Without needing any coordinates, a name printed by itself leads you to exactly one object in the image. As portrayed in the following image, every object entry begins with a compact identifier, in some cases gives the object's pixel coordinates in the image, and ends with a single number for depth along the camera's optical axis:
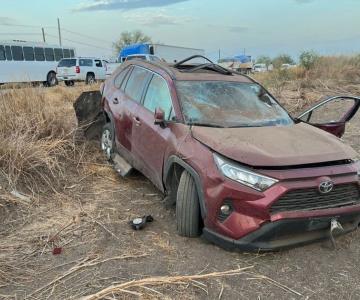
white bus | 24.95
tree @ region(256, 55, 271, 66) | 83.06
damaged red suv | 3.78
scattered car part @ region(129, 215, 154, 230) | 4.65
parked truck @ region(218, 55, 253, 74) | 43.96
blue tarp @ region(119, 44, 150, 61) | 32.27
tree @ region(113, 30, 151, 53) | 74.75
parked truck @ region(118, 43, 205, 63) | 32.47
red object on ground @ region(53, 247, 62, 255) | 4.16
